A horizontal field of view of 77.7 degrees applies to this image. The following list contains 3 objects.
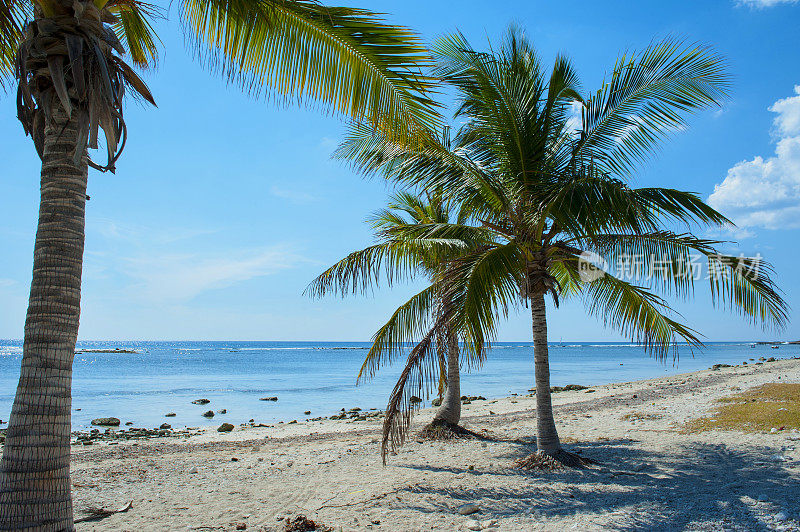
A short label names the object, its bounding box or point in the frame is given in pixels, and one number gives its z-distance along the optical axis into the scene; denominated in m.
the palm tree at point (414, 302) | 5.95
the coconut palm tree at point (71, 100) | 3.21
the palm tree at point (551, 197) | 6.06
